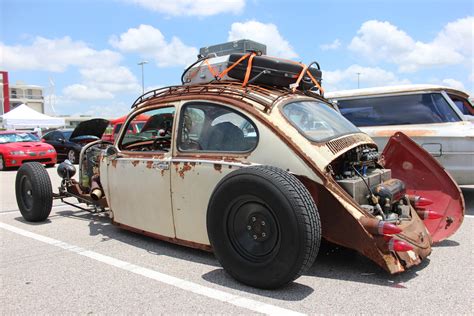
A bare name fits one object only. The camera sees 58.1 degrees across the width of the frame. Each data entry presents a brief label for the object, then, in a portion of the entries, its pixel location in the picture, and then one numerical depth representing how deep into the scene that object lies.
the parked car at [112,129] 14.32
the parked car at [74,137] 15.15
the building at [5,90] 73.12
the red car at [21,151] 14.66
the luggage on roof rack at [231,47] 5.79
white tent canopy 26.06
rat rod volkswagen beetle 3.23
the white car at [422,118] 6.21
